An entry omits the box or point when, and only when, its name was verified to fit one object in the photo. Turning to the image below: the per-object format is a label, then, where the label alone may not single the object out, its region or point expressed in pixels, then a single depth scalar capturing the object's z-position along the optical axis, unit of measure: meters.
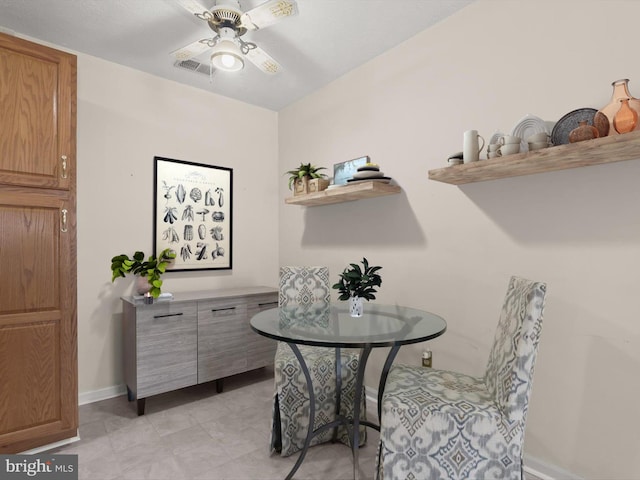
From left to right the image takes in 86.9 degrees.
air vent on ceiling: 2.87
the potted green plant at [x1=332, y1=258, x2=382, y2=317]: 1.95
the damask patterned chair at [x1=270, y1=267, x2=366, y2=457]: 2.05
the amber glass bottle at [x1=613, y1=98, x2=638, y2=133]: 1.44
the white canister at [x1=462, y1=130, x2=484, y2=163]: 1.92
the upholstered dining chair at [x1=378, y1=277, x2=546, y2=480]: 1.40
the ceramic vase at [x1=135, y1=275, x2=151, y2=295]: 2.67
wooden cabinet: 1.95
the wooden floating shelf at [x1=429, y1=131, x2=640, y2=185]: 1.43
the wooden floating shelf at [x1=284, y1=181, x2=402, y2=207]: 2.54
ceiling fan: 1.83
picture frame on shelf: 2.94
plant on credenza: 2.65
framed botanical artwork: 3.14
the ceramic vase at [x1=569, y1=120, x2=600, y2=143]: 1.51
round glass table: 1.49
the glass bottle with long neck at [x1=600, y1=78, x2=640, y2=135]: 1.48
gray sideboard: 2.55
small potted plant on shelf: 3.10
